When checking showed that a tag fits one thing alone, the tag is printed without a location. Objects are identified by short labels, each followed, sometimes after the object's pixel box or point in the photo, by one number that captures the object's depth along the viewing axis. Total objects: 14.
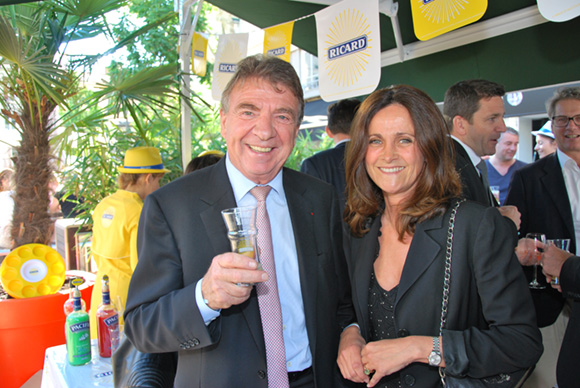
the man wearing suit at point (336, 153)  3.86
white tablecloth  1.96
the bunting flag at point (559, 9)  2.02
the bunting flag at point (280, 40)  4.30
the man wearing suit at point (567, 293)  2.23
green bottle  2.09
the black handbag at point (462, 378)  1.44
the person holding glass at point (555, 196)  2.97
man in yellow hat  3.52
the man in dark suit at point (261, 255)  1.32
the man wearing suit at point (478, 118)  3.16
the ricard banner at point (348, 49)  3.16
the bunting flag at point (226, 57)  4.81
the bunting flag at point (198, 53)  4.95
